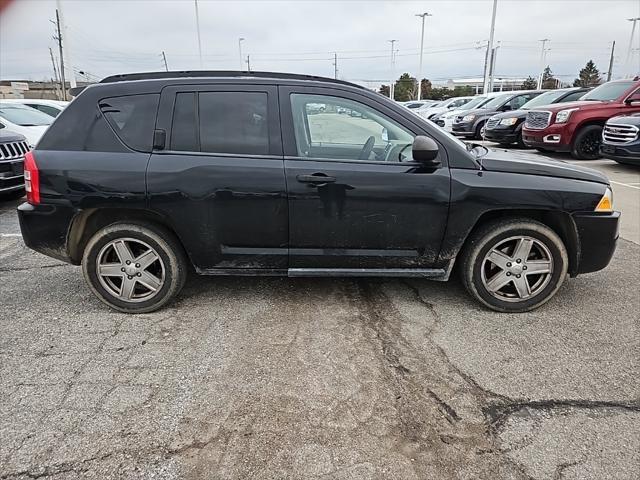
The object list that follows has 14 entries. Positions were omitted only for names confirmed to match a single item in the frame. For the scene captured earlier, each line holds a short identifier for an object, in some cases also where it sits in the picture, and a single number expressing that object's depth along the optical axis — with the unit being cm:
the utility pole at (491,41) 3841
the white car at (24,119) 1018
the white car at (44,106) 1327
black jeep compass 346
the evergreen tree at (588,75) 6591
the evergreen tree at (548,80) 6541
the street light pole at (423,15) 5828
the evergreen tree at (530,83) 7069
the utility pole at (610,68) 6746
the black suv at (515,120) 1372
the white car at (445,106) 2482
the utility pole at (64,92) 3819
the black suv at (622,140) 942
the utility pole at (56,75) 5592
